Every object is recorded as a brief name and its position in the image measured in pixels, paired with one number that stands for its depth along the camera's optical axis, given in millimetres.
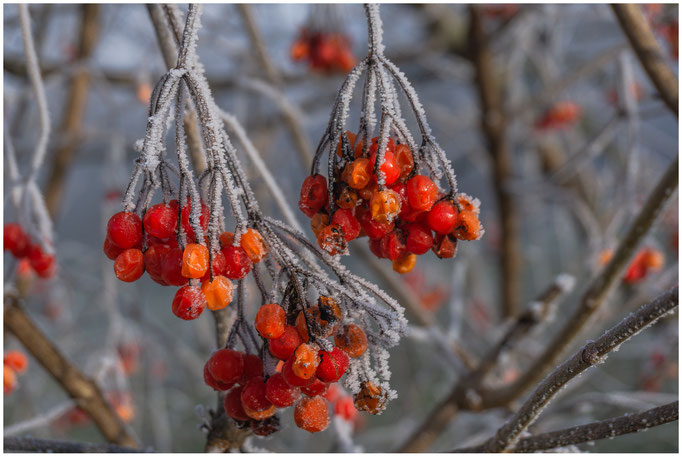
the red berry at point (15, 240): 509
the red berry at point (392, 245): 413
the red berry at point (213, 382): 413
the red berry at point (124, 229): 404
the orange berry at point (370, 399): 406
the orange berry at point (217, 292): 400
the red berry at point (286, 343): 404
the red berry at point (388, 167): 404
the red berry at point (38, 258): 514
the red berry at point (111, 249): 408
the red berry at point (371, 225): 409
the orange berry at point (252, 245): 402
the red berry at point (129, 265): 403
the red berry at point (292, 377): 400
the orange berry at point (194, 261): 394
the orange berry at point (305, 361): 398
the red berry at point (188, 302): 401
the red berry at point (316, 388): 408
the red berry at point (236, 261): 403
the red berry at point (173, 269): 400
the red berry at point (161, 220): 402
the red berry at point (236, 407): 419
